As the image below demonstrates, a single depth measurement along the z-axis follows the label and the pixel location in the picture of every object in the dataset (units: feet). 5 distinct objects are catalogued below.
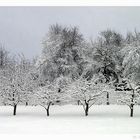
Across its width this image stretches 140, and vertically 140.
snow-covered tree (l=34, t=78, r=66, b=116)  127.34
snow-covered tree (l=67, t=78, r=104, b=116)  126.31
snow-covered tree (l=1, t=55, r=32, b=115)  131.44
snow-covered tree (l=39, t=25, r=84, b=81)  158.71
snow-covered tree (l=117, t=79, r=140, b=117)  120.26
